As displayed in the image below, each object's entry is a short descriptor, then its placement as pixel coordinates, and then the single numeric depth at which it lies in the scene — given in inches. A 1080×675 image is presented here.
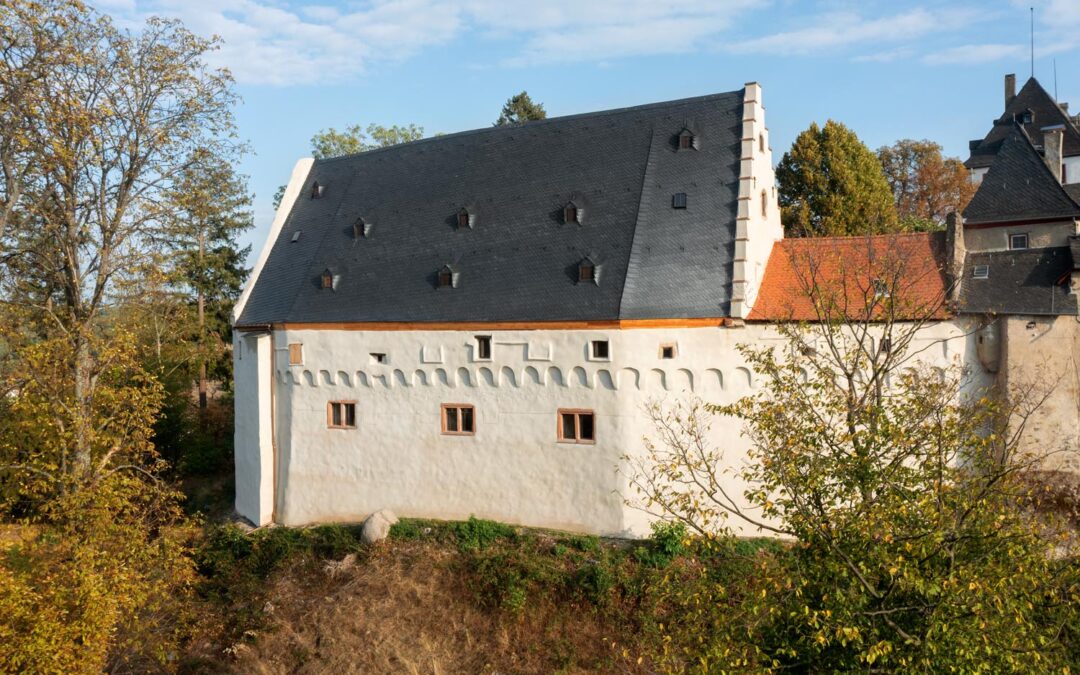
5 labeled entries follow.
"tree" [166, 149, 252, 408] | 1245.0
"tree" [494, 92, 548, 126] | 1668.3
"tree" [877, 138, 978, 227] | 1648.6
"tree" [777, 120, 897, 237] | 1236.5
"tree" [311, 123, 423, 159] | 1628.9
